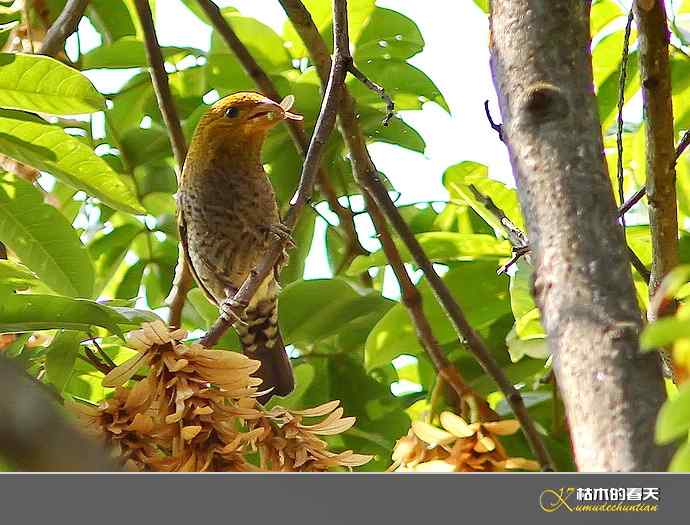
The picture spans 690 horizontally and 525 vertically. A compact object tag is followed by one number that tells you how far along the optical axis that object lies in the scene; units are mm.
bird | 6457
